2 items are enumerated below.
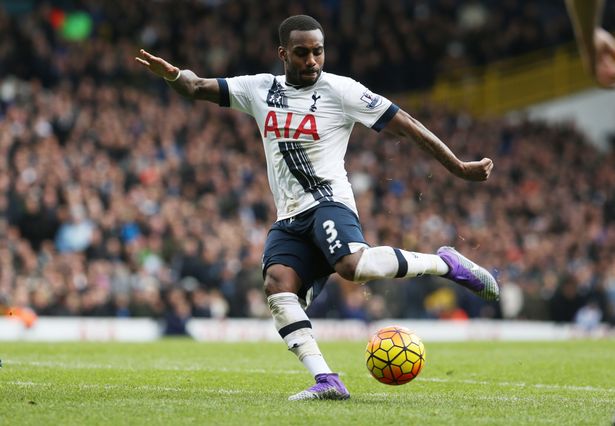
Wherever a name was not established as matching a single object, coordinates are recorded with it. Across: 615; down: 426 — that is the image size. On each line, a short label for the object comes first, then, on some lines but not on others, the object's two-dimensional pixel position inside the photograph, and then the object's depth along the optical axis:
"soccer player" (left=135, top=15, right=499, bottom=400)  15.30
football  15.84
